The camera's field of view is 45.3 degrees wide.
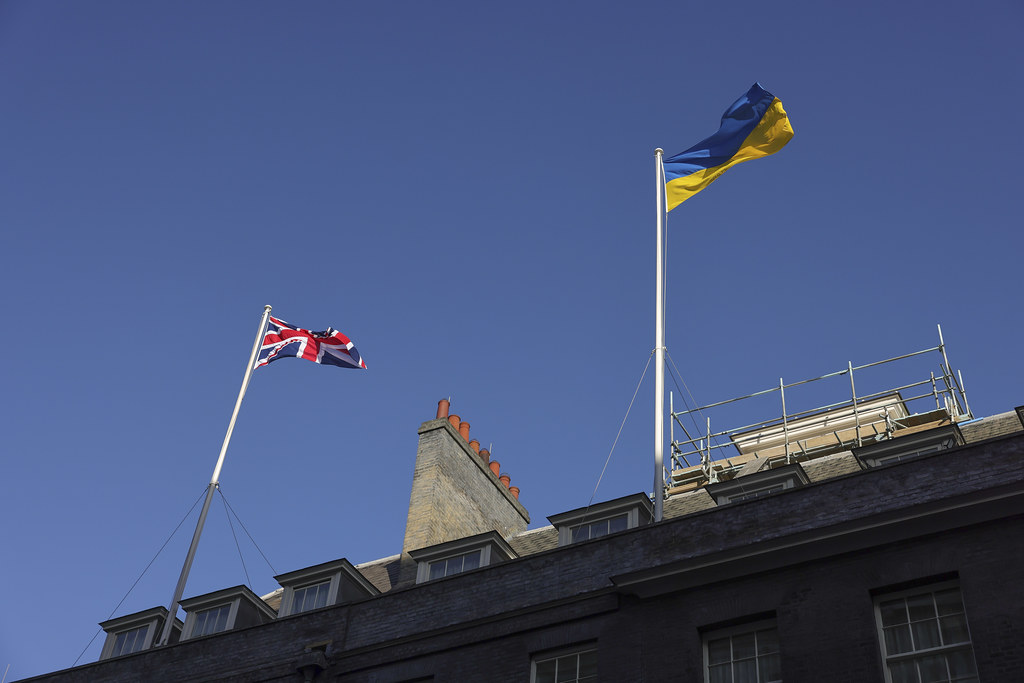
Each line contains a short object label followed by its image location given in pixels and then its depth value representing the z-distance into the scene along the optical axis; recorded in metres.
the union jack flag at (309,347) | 36.38
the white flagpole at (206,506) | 30.53
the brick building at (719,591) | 19.95
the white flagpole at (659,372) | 24.64
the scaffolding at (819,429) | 29.44
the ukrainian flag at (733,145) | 30.06
